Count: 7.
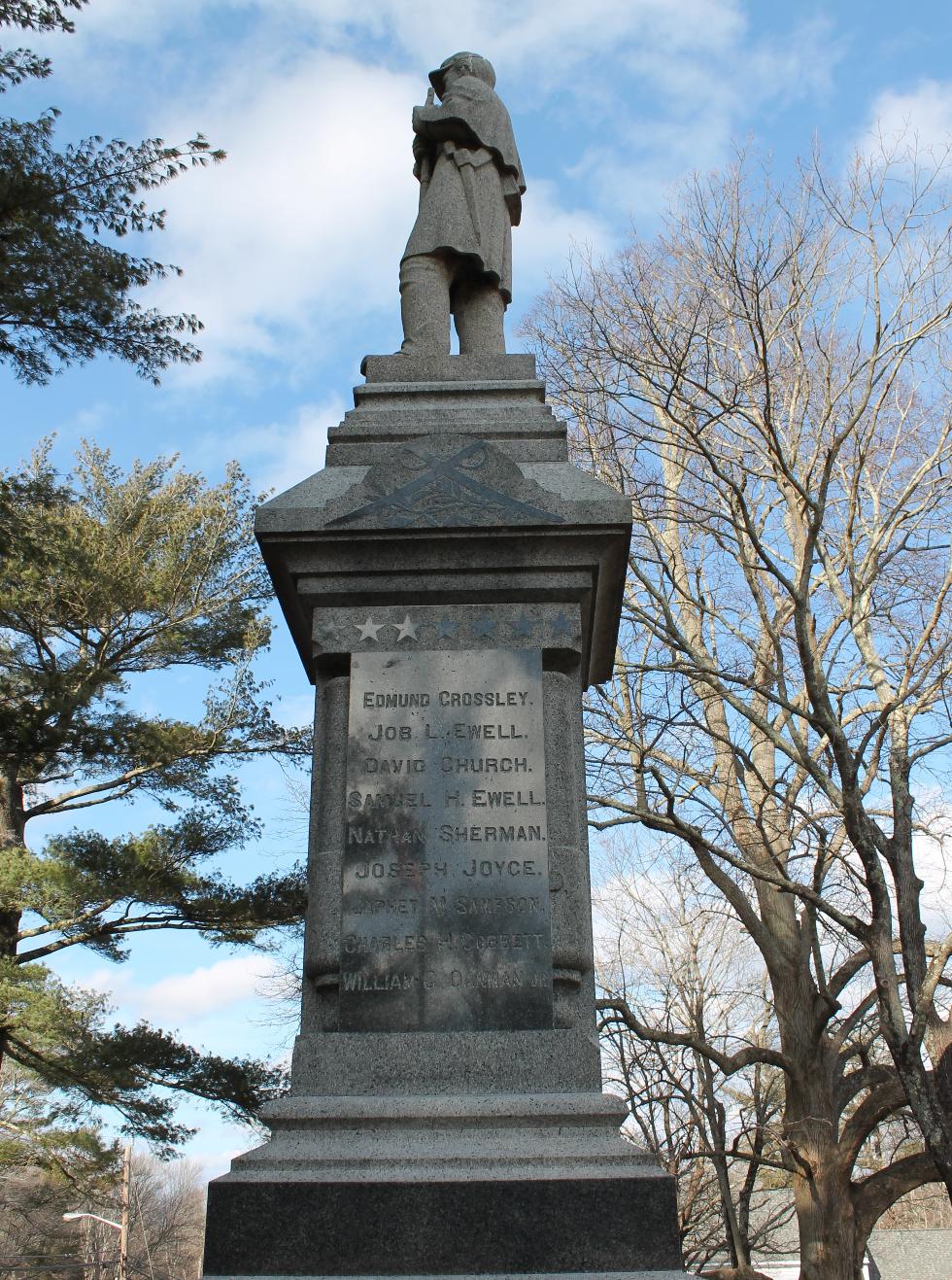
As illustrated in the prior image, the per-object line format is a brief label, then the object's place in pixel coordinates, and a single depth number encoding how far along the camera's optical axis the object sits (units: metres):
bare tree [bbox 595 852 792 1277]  14.59
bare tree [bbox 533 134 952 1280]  11.41
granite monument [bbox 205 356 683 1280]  3.52
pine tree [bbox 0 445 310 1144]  13.95
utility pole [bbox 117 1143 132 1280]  30.84
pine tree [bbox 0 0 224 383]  9.26
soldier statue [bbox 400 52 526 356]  6.46
